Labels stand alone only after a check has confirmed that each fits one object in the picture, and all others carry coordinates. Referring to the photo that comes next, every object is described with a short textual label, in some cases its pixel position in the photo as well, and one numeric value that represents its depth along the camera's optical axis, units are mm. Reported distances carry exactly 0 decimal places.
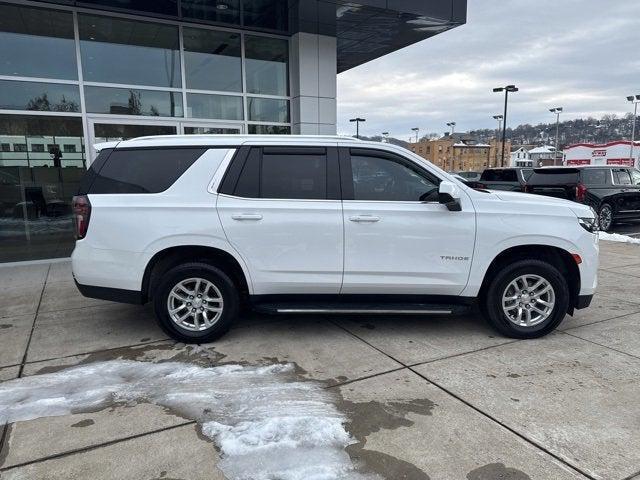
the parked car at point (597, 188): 13047
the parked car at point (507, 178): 13953
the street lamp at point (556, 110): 52500
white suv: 4480
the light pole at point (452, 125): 65938
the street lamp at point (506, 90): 32031
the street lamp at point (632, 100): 40375
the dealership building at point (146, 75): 8484
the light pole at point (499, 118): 54419
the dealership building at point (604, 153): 42500
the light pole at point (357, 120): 48400
